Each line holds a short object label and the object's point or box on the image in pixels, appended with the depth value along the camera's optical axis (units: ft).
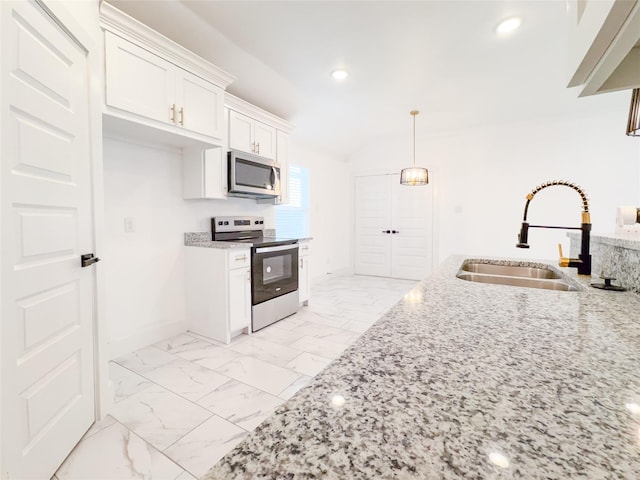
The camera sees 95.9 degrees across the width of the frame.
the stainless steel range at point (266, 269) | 9.48
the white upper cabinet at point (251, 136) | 9.69
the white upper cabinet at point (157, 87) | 6.18
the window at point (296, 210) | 14.70
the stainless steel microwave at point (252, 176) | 9.47
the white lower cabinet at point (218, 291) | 8.61
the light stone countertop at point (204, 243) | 8.77
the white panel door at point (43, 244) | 3.57
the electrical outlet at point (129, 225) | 8.02
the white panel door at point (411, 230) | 17.31
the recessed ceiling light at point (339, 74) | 10.02
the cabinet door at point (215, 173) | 8.95
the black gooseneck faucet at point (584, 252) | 4.17
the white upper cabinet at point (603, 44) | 1.57
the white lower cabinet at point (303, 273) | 11.74
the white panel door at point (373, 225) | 18.61
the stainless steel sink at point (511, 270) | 5.37
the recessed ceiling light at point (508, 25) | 7.66
